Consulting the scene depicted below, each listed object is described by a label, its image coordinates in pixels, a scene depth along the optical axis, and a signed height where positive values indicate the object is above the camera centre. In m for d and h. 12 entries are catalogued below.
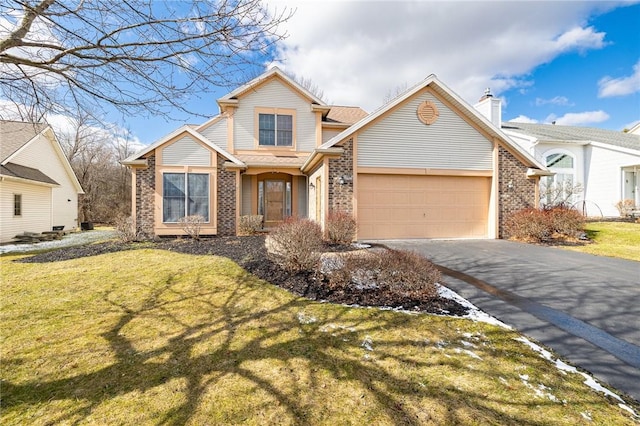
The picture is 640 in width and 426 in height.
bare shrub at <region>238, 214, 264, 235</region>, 12.45 -0.66
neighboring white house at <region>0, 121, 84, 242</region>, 13.40 +1.22
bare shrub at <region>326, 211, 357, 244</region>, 9.50 -0.62
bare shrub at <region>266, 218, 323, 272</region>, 5.92 -0.78
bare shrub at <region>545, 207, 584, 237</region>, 10.86 -0.37
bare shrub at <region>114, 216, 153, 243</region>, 10.80 -0.88
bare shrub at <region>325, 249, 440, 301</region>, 4.88 -1.16
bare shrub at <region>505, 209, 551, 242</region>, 10.67 -0.54
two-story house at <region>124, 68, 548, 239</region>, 10.70 +1.41
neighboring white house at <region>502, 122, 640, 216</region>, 16.80 +2.81
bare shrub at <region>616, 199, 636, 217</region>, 15.54 +0.31
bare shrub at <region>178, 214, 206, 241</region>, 11.41 -0.67
